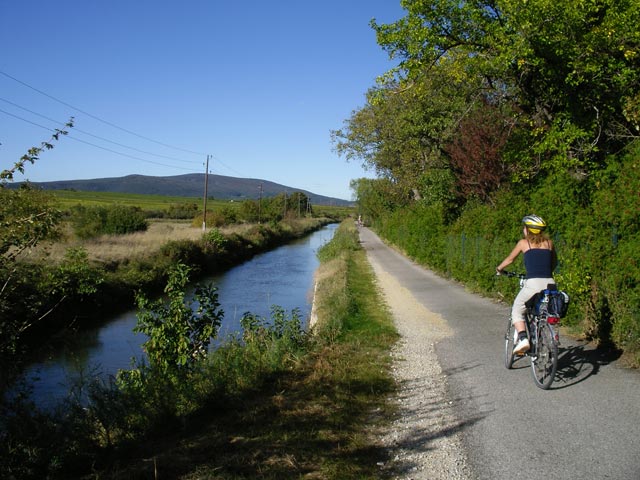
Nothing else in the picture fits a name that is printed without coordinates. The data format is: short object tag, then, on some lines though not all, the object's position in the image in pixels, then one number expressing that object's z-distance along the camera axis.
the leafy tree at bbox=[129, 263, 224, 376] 7.61
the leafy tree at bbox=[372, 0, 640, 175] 11.62
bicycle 5.79
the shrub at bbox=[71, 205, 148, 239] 36.46
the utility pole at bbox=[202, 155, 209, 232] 47.83
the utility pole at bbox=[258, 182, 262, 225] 80.32
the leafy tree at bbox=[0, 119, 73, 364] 5.44
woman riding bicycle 6.15
